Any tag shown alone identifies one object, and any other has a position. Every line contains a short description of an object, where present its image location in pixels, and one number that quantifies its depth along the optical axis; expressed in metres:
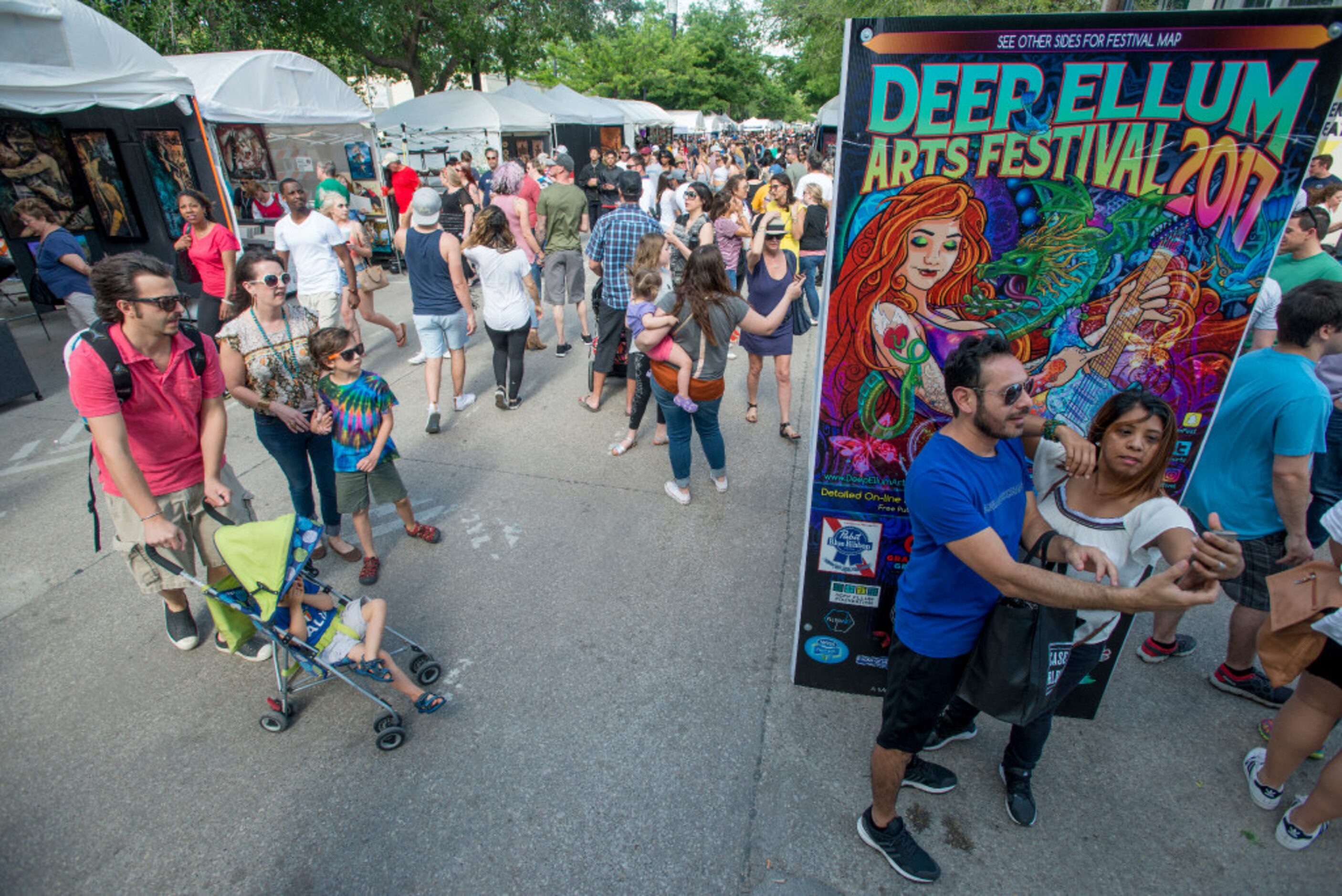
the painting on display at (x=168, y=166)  9.99
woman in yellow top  7.94
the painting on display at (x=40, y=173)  8.62
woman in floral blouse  3.62
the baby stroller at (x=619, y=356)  6.36
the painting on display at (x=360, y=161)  12.70
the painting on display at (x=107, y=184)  9.59
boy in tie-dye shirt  3.73
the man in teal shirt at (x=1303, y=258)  4.04
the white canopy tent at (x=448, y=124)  14.84
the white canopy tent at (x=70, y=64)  6.72
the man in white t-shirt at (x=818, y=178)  9.25
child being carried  4.30
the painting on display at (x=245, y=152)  11.34
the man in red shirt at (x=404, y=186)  12.09
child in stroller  2.92
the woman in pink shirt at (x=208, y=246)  5.89
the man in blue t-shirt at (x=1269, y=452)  2.71
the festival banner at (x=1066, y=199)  1.99
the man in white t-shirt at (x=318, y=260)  5.92
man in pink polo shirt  2.79
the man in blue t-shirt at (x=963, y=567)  1.93
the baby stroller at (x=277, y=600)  2.81
